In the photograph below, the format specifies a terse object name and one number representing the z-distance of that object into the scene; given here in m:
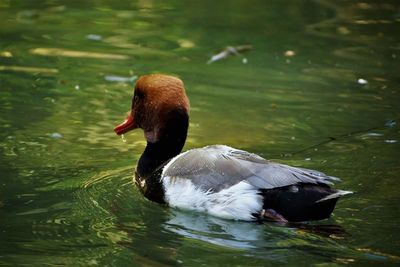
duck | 13.54
